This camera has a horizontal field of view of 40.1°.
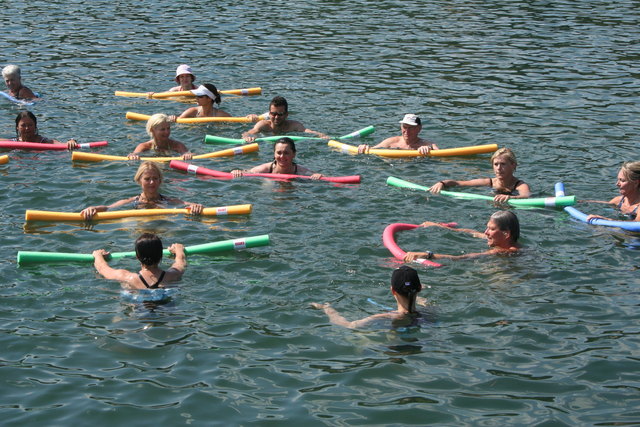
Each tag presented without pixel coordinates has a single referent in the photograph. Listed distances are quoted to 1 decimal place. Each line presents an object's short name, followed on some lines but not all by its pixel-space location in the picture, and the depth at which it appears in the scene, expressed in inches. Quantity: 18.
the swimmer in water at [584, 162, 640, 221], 529.3
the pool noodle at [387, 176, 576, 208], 544.1
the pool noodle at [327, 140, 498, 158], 656.4
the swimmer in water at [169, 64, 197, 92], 826.8
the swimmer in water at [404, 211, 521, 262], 465.4
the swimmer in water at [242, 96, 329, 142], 704.4
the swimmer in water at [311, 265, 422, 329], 378.0
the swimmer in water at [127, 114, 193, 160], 647.1
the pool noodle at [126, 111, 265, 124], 743.7
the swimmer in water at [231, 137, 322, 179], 601.9
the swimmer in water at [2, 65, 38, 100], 788.0
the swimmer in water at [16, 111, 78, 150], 663.8
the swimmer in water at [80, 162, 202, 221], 534.3
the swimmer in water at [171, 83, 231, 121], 746.8
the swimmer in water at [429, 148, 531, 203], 571.2
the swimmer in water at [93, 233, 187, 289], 421.4
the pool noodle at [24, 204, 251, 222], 519.2
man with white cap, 657.6
